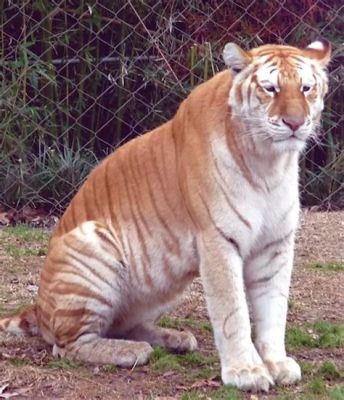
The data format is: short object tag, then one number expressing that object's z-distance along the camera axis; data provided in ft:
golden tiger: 25.99
